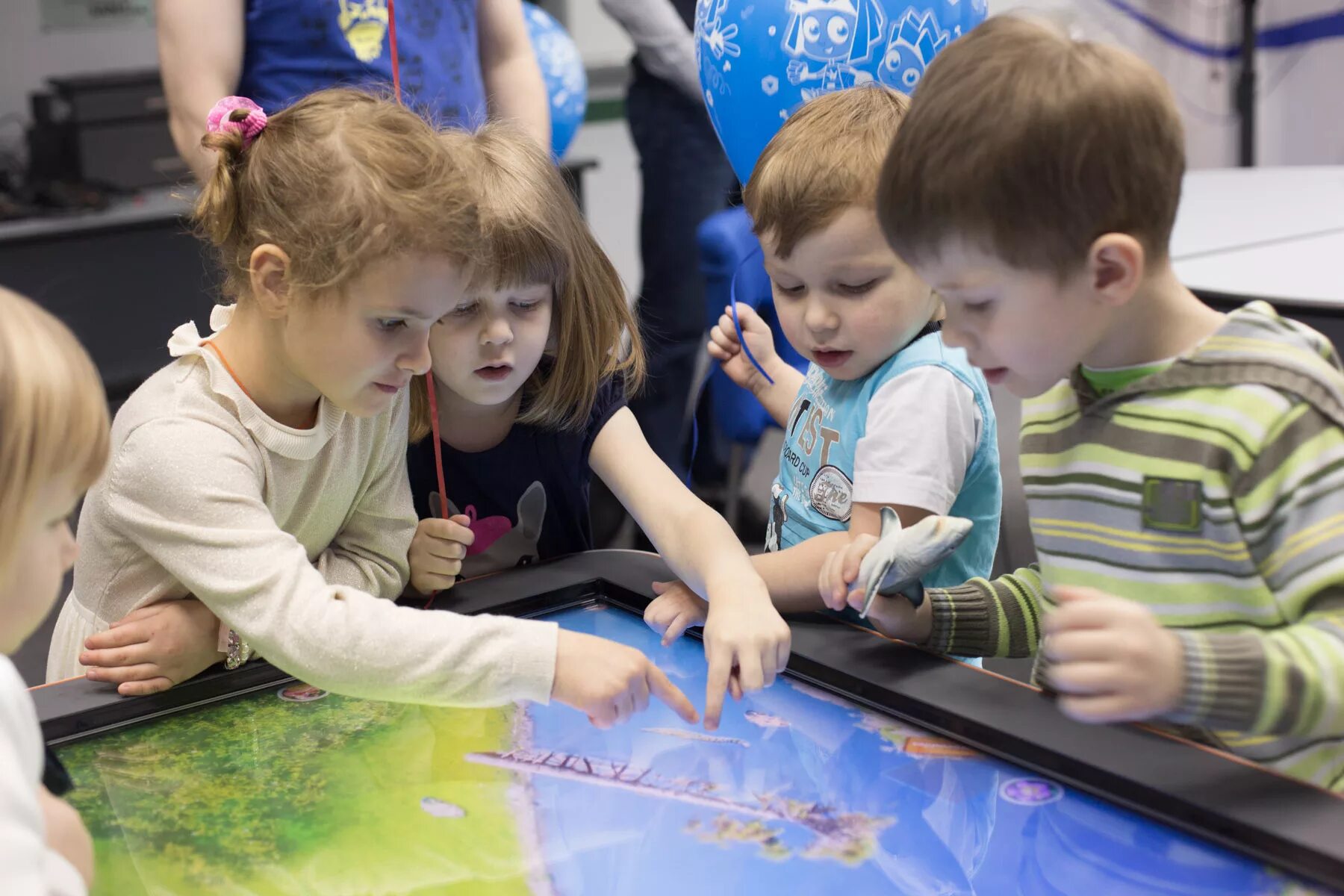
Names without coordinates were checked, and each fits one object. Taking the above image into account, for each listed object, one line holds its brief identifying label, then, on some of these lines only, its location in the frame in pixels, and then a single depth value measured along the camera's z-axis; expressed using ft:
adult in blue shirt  4.76
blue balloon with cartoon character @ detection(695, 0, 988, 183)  4.75
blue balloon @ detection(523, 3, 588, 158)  8.40
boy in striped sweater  2.32
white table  5.97
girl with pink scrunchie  2.85
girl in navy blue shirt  3.67
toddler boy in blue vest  3.45
